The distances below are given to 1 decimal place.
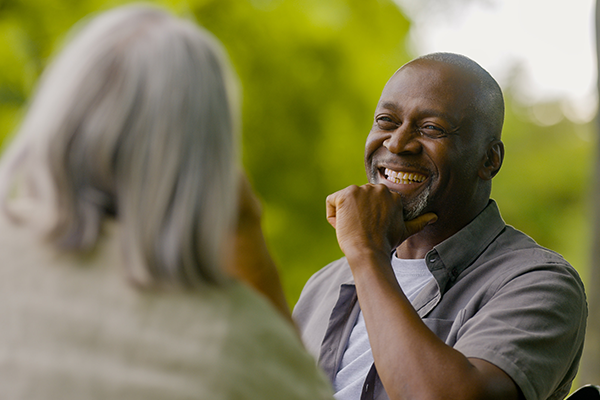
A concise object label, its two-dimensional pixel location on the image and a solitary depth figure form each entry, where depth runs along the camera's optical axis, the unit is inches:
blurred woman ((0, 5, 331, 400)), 66.7
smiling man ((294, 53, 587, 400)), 83.2
